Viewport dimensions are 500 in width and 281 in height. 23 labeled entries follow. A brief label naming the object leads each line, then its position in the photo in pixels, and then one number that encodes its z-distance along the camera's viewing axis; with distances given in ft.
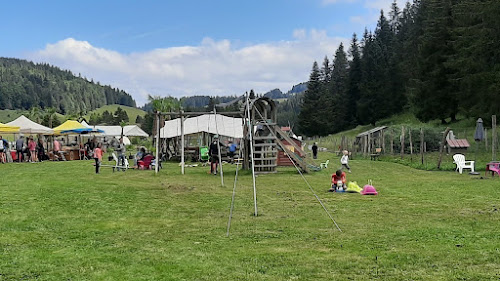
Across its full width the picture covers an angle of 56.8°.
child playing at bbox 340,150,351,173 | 70.36
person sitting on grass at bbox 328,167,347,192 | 46.26
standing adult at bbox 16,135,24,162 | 95.20
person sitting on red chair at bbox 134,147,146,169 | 78.84
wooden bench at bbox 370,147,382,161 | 107.55
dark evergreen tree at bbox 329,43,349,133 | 250.78
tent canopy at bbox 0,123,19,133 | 95.76
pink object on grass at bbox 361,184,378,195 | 44.09
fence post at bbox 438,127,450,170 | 73.39
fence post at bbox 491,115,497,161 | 63.93
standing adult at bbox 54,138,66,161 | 103.42
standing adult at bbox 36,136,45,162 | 99.26
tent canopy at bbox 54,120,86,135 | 106.52
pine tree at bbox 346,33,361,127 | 246.27
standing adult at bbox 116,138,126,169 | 74.84
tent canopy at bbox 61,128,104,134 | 105.40
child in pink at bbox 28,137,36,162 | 96.84
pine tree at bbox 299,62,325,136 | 255.50
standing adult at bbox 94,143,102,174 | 67.70
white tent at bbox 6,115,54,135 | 104.97
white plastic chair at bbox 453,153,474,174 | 65.71
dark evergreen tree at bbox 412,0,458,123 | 146.72
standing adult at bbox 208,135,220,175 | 63.48
